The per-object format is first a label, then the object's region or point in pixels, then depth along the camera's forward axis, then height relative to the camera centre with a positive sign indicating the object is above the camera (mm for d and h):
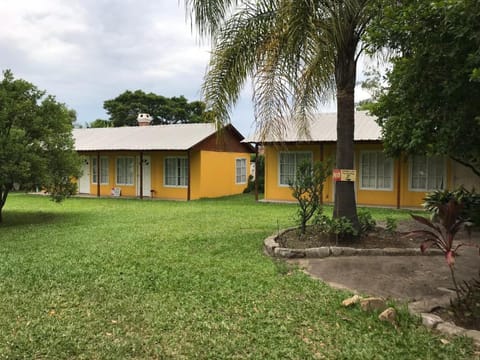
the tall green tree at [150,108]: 41188 +6176
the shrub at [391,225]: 7941 -998
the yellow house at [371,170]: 14945 +85
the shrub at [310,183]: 7969 -215
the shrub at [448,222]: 4202 -510
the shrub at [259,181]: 22406 -532
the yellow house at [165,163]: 19000 +378
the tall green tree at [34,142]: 10258 +739
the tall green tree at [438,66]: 4070 +1210
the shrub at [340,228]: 7262 -971
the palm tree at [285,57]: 6180 +1879
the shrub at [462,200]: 8680 -680
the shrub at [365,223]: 7805 -954
